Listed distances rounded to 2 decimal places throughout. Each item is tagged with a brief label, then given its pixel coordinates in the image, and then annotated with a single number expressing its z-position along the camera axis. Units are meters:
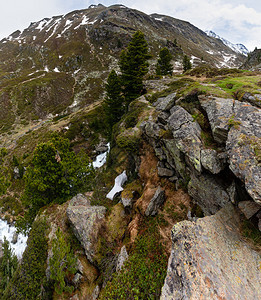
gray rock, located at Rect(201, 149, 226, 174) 8.64
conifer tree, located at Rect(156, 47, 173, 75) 41.10
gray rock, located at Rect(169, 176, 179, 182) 13.87
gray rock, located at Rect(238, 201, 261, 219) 7.11
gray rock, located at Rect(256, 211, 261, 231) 6.64
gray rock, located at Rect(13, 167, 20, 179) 39.21
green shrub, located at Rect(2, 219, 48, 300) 11.22
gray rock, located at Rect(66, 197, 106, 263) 12.50
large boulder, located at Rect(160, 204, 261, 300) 5.75
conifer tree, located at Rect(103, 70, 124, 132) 30.63
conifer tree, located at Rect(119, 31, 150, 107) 26.91
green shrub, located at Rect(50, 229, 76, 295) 10.05
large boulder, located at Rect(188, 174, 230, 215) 9.17
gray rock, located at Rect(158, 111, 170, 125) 15.58
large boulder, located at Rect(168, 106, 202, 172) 9.91
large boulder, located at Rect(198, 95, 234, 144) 9.16
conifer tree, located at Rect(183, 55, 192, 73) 59.88
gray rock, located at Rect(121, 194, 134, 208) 15.01
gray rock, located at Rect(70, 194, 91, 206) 16.58
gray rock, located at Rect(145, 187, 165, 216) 12.68
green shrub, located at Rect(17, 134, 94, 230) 16.00
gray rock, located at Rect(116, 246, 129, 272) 9.87
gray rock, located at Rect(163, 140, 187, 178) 12.22
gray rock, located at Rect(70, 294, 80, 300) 10.65
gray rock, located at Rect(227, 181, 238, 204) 8.18
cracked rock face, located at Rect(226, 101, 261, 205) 6.38
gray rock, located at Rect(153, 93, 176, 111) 15.89
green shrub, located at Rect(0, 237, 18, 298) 14.98
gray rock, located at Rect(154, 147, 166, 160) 15.05
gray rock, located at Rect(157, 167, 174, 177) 14.41
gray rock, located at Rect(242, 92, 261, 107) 10.39
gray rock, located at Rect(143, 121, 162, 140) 15.28
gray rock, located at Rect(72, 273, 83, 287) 11.10
